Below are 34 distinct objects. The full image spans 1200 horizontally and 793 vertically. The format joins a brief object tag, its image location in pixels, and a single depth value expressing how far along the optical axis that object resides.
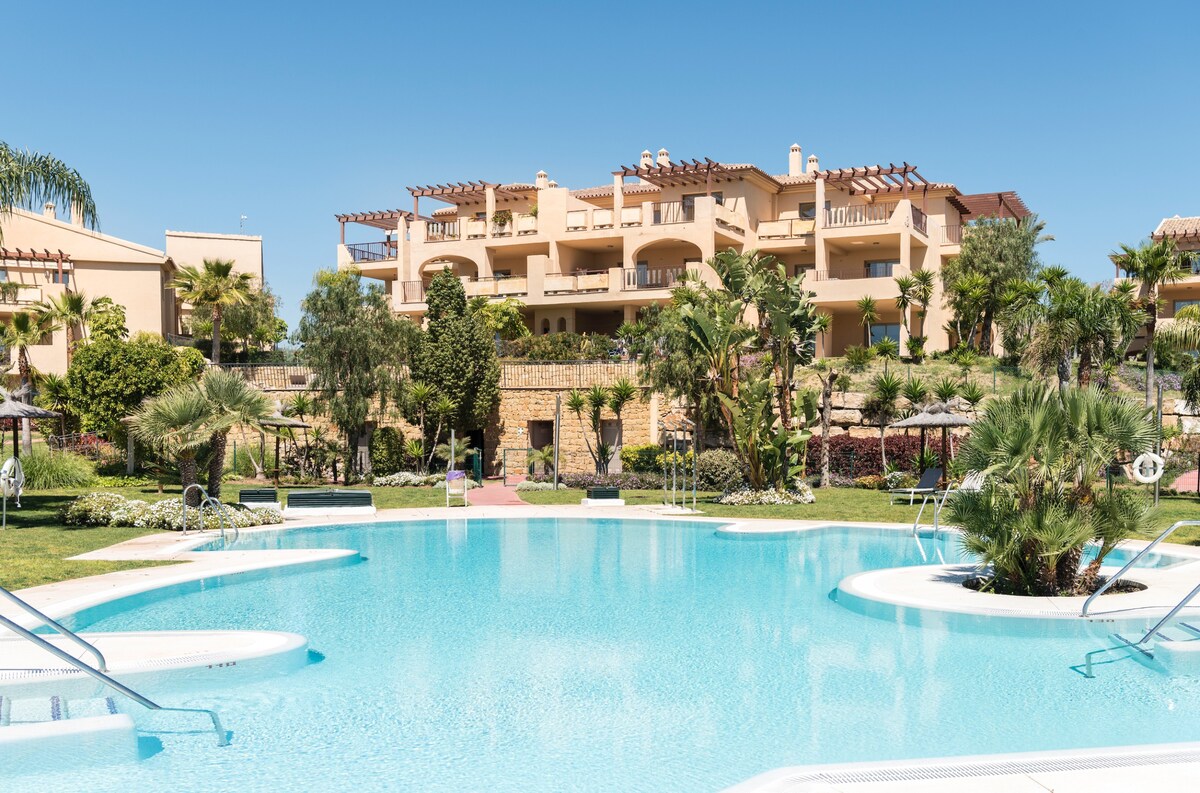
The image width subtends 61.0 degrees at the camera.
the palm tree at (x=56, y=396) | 33.12
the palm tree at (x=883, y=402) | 29.81
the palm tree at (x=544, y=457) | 31.78
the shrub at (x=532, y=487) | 29.01
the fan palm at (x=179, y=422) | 20.20
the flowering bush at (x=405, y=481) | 31.23
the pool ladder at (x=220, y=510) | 17.84
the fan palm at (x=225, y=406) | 20.73
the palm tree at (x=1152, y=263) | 28.45
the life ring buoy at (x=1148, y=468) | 12.07
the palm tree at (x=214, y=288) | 38.59
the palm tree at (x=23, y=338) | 31.92
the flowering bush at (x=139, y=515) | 19.83
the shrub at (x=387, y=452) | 32.50
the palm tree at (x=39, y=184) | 18.75
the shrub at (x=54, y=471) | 27.16
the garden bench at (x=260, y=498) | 22.03
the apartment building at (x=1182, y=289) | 43.16
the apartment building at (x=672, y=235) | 42.16
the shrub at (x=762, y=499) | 24.47
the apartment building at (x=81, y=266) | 43.88
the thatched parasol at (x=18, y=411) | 20.11
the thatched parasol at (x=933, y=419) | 25.50
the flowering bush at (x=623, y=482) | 30.16
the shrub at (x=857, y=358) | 35.34
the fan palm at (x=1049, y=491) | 11.35
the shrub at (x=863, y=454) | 30.17
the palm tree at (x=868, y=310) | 39.06
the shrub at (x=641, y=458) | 31.59
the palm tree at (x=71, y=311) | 36.94
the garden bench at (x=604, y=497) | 24.66
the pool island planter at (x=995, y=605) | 10.75
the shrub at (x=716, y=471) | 28.85
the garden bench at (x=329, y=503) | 22.67
